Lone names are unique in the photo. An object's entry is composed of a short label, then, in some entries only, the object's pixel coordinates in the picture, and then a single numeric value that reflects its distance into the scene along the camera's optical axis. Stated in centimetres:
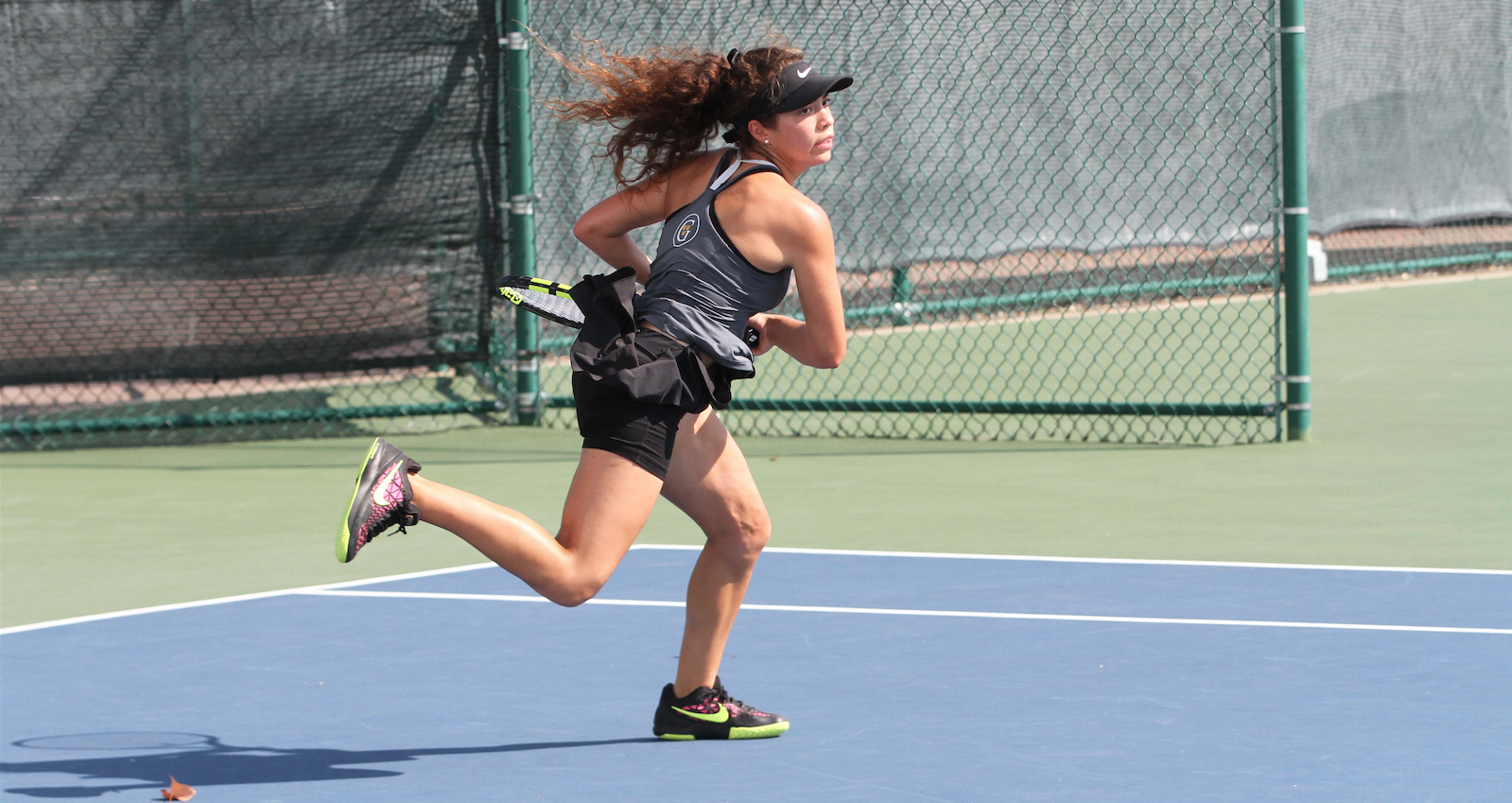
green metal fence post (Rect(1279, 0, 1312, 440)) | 1792
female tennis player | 859
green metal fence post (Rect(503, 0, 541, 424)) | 2058
